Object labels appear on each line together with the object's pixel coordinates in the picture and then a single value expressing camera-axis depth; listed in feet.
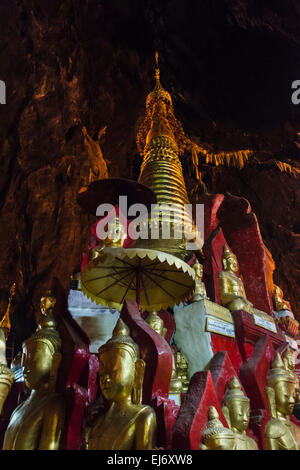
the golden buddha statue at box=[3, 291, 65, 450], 10.08
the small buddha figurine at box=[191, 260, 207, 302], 15.62
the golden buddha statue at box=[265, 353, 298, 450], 12.06
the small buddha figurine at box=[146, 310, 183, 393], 12.78
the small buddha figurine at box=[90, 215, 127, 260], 16.24
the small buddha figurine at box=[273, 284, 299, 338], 19.25
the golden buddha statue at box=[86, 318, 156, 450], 9.11
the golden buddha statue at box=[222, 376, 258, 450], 10.92
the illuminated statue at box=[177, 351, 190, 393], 14.06
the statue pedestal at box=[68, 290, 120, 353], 13.94
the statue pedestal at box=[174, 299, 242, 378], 14.03
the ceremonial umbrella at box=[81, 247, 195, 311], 12.71
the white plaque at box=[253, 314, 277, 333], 15.81
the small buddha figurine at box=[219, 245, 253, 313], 16.44
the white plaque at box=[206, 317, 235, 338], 14.26
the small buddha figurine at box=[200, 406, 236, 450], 9.34
